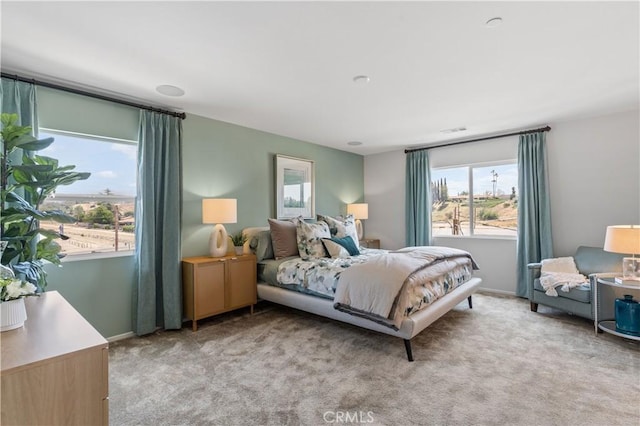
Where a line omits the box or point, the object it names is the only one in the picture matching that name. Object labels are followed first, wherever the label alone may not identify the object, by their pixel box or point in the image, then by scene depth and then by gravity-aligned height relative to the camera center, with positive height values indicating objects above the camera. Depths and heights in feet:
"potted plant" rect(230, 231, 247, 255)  12.32 -1.07
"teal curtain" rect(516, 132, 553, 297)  13.41 +0.23
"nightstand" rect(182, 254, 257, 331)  10.49 -2.56
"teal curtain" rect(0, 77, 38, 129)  7.73 +3.13
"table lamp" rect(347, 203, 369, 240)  18.15 +0.25
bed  8.29 -2.26
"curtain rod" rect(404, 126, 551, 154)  13.53 +3.77
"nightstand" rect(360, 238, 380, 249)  17.57 -1.74
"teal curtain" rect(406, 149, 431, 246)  16.96 +0.82
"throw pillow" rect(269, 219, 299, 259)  12.69 -1.03
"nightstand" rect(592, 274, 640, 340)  9.82 -3.03
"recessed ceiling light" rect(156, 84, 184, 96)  9.15 +3.98
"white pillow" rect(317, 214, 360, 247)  13.88 -0.60
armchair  10.25 -2.73
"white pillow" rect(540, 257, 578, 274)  11.97 -2.18
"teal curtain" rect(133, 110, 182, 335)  9.98 -0.30
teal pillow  12.86 -1.30
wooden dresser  3.27 -1.86
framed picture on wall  14.73 +1.42
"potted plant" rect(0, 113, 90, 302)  5.86 +0.37
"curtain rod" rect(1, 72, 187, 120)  7.92 +3.76
